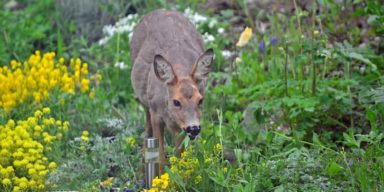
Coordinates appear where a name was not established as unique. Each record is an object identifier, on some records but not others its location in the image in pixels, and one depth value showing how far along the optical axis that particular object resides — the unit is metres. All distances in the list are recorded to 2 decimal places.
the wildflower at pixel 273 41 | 18.72
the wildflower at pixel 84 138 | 15.36
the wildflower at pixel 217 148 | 13.29
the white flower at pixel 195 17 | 22.43
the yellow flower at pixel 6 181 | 14.10
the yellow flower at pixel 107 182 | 13.88
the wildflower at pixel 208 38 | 21.44
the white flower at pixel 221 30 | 22.13
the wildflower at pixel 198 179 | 13.05
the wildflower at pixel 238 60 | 19.20
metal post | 13.88
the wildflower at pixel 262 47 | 18.58
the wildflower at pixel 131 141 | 15.70
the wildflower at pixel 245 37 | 17.07
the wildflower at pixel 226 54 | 21.45
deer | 13.81
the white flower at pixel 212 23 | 22.72
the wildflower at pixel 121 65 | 21.16
